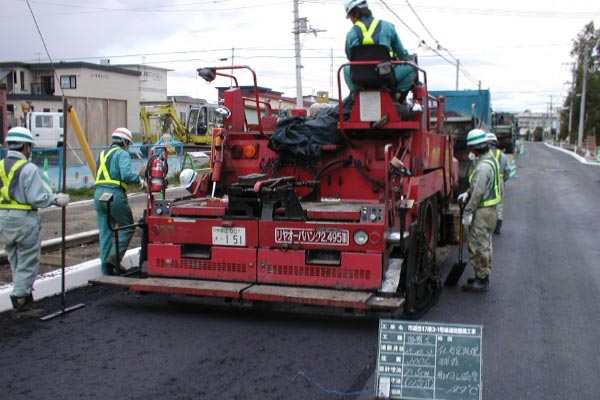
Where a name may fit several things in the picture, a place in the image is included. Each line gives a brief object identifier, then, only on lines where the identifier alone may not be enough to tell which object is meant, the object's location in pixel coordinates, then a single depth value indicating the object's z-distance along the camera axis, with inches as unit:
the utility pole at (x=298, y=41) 1245.1
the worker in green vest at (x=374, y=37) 276.4
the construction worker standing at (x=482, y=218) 294.2
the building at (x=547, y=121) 5375.0
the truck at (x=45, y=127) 1263.5
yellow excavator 1529.3
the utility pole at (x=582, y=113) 2266.6
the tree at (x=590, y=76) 2945.4
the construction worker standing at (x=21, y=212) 236.7
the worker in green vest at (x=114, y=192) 289.1
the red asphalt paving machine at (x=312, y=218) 227.9
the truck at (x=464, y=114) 553.3
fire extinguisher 263.9
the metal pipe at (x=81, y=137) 421.7
